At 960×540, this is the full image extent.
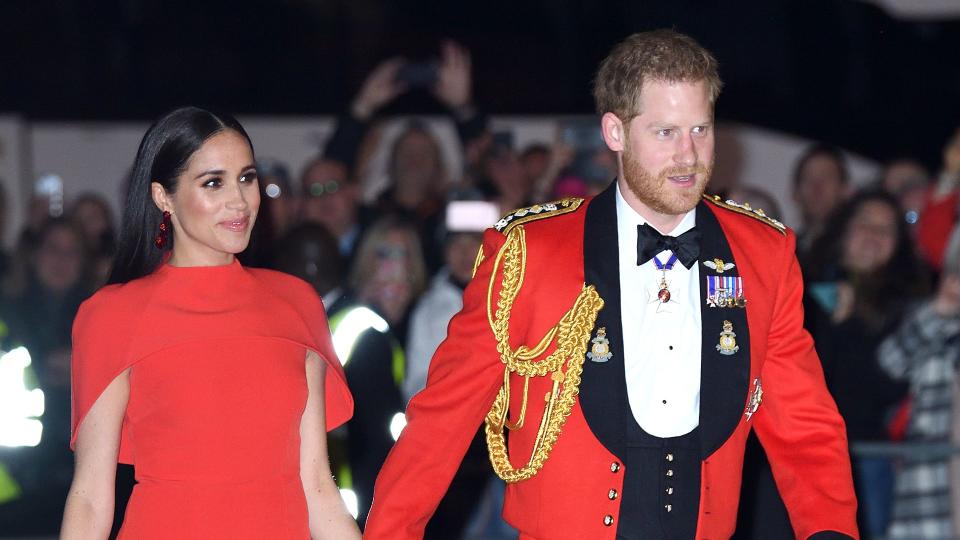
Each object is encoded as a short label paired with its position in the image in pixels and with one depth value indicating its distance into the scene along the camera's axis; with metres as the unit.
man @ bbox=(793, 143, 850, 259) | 15.11
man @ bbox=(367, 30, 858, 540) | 7.07
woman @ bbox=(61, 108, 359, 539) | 7.37
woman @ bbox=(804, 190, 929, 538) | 12.39
